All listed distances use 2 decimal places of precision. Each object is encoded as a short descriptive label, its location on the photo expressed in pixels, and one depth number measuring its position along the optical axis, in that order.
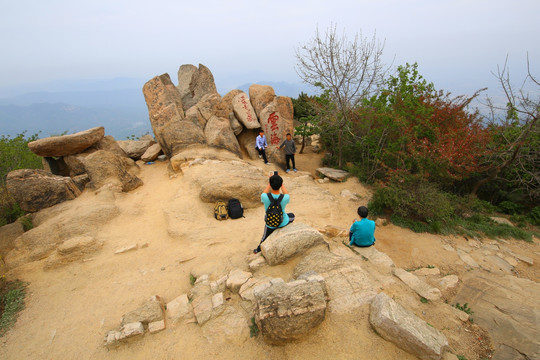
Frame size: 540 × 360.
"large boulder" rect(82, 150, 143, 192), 9.38
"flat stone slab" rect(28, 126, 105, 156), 10.12
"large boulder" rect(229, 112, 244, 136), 13.55
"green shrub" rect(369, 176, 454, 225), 7.96
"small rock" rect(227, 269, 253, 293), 4.48
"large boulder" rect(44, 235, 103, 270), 6.21
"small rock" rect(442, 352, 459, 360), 3.10
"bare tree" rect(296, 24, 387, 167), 10.72
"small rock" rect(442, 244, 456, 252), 7.11
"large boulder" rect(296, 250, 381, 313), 3.80
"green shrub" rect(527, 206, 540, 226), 8.69
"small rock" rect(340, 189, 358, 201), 9.69
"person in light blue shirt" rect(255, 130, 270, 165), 12.73
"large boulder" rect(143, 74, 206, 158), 11.71
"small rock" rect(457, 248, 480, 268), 6.51
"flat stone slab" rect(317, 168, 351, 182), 11.45
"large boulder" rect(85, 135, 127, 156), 11.76
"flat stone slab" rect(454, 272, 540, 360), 3.51
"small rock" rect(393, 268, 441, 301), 4.18
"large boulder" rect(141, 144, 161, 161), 12.63
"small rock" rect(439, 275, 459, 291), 5.29
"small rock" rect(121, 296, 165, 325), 4.21
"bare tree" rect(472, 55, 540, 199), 8.04
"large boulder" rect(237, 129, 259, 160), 13.36
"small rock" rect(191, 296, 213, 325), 4.05
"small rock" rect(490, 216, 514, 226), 8.46
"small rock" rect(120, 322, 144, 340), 3.95
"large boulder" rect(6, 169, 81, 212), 8.13
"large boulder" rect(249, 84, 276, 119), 14.08
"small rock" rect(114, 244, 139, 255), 6.36
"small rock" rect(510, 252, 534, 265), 6.72
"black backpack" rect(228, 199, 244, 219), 7.68
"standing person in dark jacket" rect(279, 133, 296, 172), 11.97
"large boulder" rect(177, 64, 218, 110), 14.83
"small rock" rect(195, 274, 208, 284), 4.98
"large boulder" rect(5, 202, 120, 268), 6.58
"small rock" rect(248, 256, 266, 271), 4.84
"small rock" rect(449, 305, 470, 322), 3.90
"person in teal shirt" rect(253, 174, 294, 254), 4.46
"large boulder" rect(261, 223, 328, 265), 4.73
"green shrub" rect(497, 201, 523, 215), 9.41
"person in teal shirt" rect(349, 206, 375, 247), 5.33
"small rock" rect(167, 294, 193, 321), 4.27
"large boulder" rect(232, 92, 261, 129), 13.61
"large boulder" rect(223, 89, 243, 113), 13.63
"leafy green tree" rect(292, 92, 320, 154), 13.03
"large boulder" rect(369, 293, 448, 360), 3.06
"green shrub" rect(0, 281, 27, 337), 4.75
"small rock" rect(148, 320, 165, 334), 4.03
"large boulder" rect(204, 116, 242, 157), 12.09
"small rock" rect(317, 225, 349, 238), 6.51
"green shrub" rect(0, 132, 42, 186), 13.33
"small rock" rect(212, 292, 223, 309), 4.22
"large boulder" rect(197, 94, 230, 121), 13.07
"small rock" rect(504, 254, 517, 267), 6.70
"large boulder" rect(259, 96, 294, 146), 13.55
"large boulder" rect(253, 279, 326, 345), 3.32
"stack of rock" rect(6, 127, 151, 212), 8.25
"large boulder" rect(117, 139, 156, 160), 13.25
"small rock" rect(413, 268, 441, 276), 5.88
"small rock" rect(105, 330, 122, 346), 3.95
